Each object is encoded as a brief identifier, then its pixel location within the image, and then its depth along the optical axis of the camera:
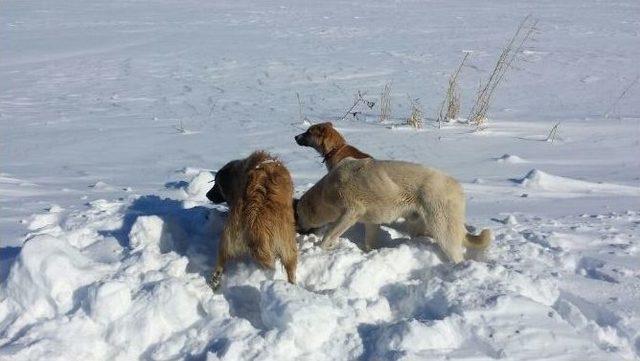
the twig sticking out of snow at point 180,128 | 9.37
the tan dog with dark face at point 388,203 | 4.48
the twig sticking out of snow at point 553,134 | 8.63
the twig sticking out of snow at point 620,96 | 10.19
